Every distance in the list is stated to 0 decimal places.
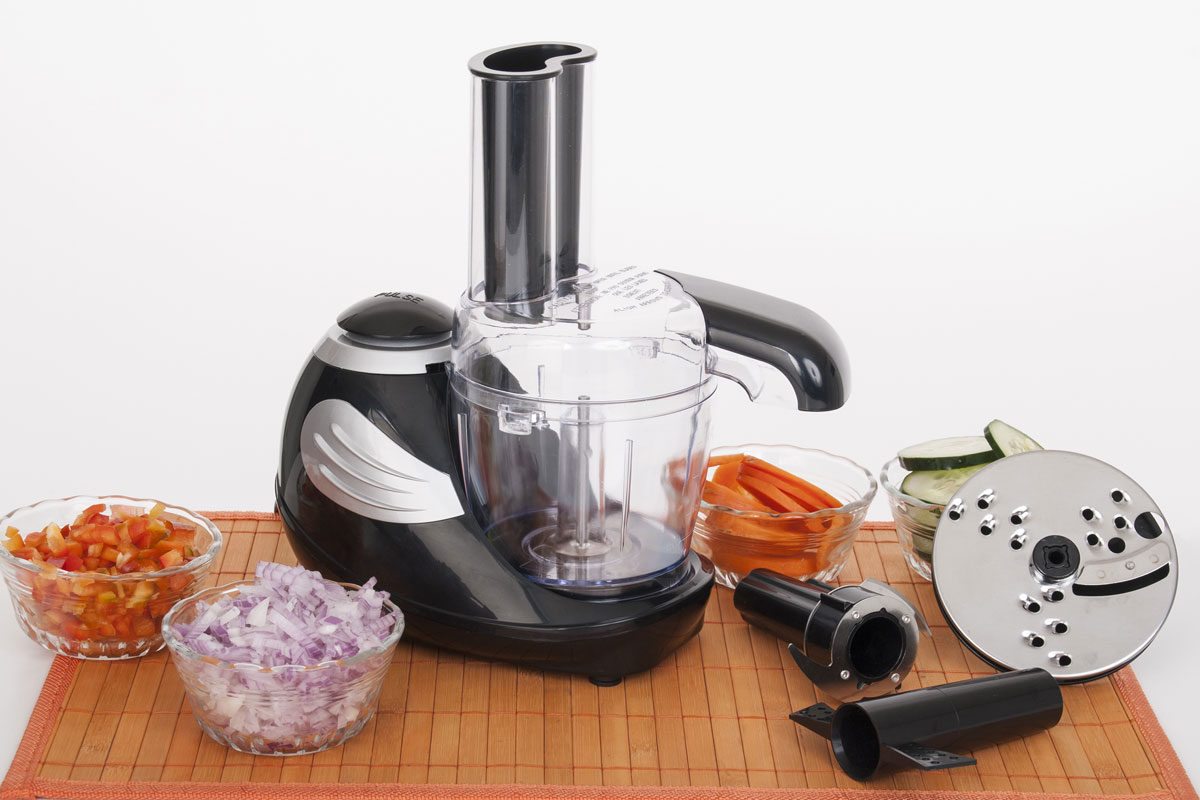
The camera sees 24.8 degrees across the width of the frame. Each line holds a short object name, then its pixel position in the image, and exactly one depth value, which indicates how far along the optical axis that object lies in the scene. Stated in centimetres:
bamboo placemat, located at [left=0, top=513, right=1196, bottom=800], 165
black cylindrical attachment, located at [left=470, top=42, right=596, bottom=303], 168
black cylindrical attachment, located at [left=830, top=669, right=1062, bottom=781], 165
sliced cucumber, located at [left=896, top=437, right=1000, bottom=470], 189
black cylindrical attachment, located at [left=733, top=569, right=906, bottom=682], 174
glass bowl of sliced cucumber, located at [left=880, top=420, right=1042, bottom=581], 188
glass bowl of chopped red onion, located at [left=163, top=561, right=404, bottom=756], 164
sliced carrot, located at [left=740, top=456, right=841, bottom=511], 187
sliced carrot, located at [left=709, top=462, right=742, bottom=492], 189
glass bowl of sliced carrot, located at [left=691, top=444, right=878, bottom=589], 185
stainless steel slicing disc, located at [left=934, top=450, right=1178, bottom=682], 177
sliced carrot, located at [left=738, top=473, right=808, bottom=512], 187
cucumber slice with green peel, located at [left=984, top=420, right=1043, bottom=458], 187
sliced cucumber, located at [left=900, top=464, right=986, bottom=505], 188
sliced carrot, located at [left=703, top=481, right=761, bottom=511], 186
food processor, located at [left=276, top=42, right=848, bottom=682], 171
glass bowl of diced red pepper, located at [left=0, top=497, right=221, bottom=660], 174
